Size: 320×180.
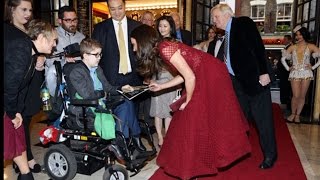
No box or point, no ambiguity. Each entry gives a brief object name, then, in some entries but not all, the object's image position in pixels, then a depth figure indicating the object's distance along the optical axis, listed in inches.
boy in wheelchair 100.0
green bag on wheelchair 95.5
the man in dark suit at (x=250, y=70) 110.6
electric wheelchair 99.0
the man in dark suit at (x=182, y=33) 157.6
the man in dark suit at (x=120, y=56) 125.4
